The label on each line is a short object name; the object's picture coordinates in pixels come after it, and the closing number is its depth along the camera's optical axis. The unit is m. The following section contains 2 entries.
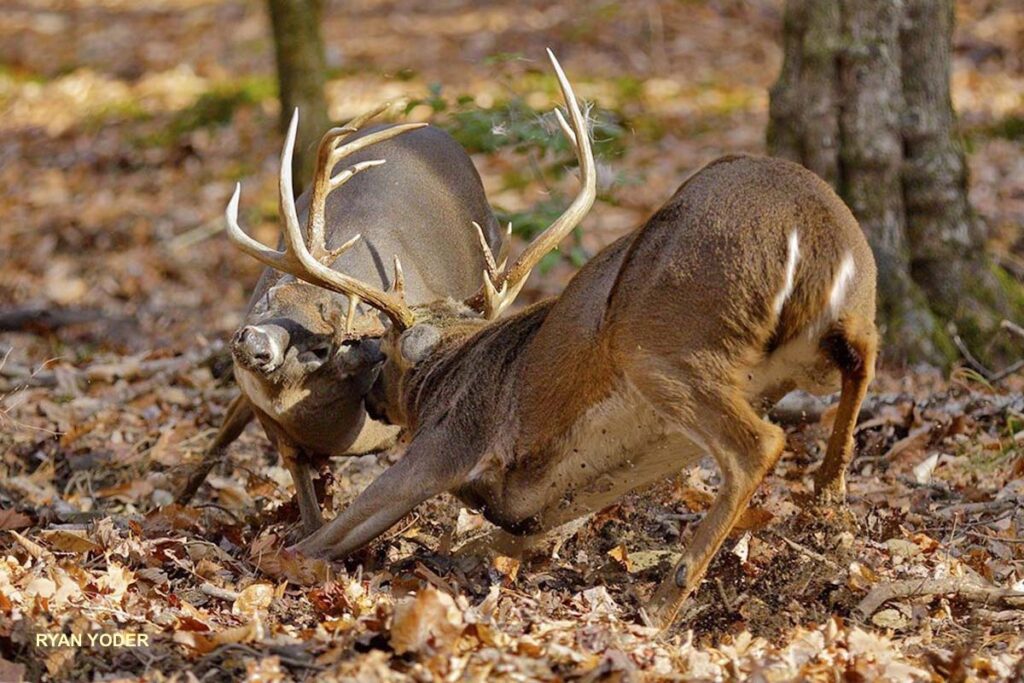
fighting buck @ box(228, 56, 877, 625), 9.05
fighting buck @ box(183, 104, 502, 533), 12.45
